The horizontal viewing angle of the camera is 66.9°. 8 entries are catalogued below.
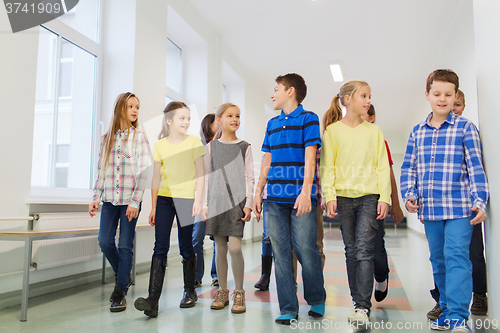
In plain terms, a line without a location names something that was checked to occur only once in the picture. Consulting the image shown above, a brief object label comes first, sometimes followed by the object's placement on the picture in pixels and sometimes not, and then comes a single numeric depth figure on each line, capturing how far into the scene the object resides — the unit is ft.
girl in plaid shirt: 7.36
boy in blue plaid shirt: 5.46
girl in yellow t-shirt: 6.82
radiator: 8.26
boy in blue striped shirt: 6.07
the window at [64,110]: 9.59
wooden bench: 6.48
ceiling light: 21.47
